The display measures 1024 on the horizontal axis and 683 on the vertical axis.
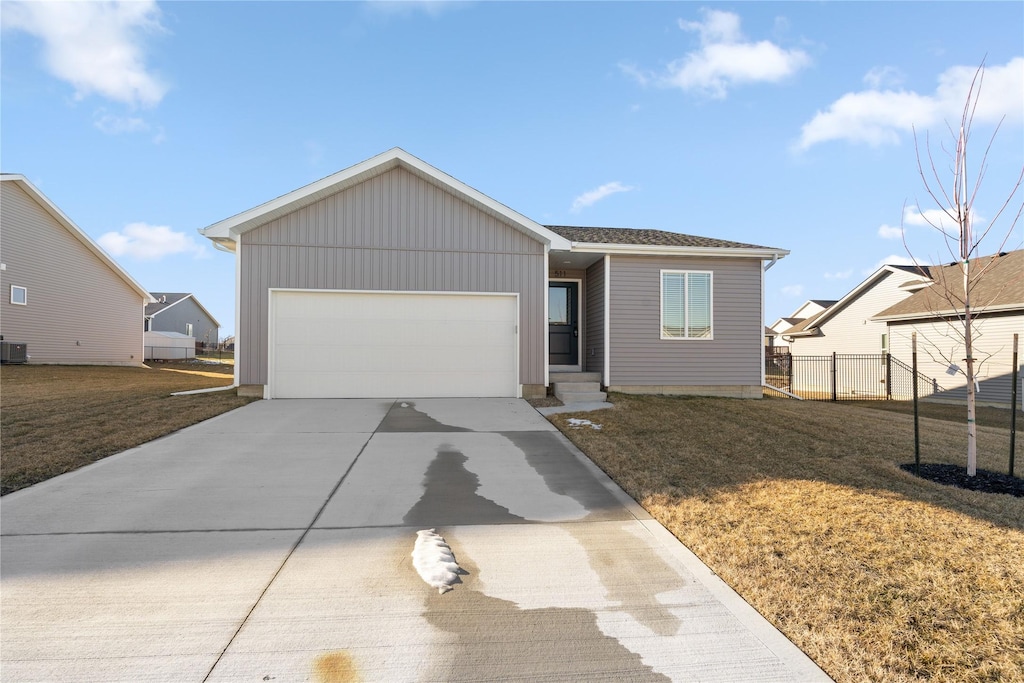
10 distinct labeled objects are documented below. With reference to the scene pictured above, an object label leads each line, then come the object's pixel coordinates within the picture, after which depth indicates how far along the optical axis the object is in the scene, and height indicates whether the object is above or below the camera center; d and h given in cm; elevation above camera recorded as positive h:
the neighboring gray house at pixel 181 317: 3750 +210
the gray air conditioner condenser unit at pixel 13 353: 1608 -36
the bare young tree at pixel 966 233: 493 +109
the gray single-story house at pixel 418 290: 985 +106
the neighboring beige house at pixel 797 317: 3462 +198
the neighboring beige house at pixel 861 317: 1997 +112
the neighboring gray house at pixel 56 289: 1653 +201
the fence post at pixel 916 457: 505 -118
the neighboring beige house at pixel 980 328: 1395 +41
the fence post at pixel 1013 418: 502 -81
